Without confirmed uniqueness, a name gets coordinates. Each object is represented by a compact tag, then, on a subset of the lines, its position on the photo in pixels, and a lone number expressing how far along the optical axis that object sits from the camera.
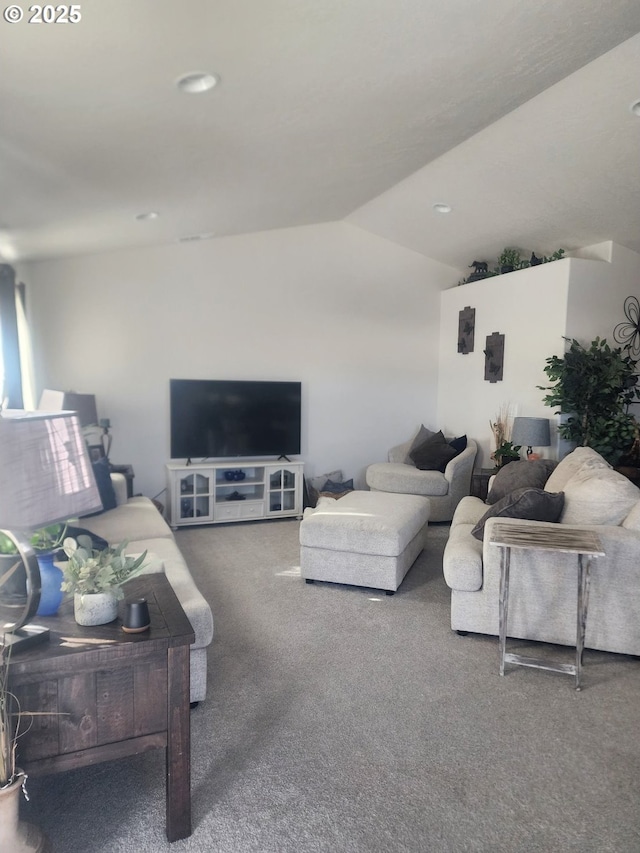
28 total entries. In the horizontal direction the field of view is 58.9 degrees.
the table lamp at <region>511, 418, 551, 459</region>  4.53
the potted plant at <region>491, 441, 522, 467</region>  4.85
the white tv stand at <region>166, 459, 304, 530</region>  5.20
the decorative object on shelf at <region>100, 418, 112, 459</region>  4.96
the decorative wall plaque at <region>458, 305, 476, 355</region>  5.88
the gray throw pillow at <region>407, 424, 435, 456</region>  6.09
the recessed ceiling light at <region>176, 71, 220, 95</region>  2.33
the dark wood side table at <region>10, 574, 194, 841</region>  1.56
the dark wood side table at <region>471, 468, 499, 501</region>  4.95
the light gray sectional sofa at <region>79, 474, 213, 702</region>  2.28
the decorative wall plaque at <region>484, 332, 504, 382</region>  5.44
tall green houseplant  4.39
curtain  4.50
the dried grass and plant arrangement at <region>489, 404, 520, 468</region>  5.03
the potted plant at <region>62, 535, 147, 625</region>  1.73
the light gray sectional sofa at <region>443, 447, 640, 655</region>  2.76
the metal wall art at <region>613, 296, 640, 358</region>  4.88
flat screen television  5.38
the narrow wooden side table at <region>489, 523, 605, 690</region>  2.45
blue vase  1.76
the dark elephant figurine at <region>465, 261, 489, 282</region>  5.81
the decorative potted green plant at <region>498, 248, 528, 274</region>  5.35
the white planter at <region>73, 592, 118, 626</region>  1.73
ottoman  3.57
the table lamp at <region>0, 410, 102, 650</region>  1.36
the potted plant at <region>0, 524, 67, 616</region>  1.76
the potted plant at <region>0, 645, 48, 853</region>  1.41
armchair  5.33
